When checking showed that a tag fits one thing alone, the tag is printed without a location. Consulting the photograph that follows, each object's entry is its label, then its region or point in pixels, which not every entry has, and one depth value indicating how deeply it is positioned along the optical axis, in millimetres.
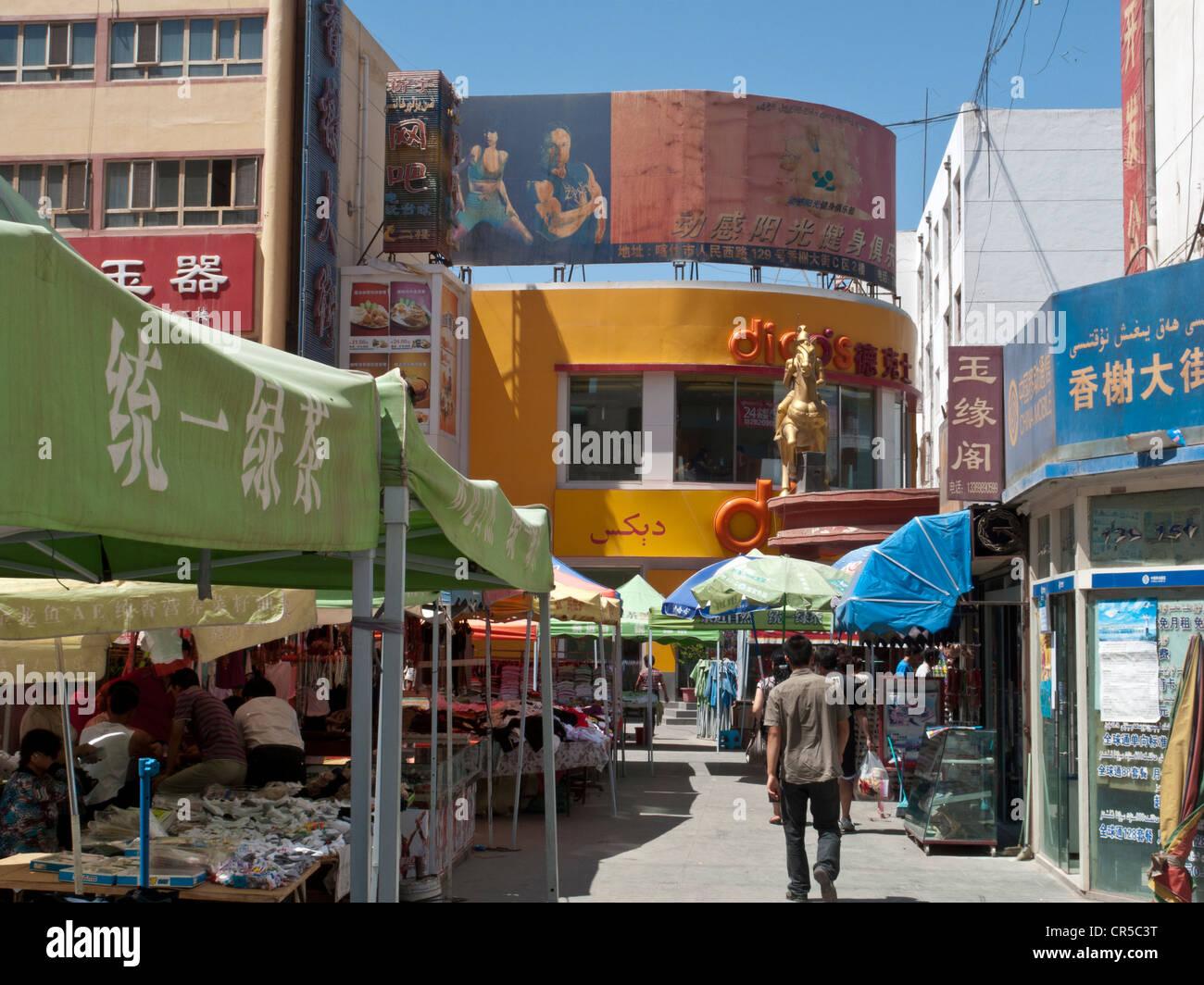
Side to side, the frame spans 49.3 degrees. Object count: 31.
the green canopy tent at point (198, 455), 3025
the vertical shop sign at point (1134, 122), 13781
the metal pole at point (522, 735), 12719
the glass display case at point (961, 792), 12445
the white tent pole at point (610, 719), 15555
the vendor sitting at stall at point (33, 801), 8109
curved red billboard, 35250
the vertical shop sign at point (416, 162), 30969
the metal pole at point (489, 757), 12680
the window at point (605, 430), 34406
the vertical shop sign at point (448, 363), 31594
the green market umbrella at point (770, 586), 16312
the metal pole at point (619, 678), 19484
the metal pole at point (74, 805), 6441
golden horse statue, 31125
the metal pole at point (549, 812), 8969
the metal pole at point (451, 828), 10367
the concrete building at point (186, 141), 29312
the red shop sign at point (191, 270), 29000
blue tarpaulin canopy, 12328
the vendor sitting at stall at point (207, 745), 10078
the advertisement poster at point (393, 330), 30625
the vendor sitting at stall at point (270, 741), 10477
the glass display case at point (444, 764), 10594
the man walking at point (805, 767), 9656
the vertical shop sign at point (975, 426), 12508
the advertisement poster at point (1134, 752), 9602
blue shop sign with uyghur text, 9328
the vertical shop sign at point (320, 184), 29234
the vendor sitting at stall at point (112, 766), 9250
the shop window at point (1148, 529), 9578
